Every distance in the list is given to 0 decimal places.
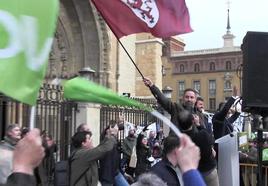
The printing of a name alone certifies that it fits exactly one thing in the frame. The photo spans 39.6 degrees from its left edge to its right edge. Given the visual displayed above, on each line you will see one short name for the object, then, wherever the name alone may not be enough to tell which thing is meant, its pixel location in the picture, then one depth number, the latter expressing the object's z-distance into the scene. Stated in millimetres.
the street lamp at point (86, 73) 8609
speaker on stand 4536
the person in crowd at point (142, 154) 8857
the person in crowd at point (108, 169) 5974
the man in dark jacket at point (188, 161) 1737
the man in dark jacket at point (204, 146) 3806
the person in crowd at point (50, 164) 6545
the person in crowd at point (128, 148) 9105
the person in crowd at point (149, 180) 2119
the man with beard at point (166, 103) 4288
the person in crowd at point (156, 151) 9372
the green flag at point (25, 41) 1795
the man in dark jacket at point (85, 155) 4557
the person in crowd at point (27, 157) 1548
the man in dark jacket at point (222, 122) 5242
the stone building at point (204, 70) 49692
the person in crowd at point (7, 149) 3590
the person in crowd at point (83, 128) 4810
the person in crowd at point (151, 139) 9804
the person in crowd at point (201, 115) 4857
